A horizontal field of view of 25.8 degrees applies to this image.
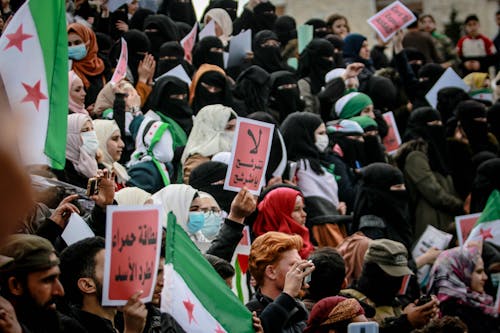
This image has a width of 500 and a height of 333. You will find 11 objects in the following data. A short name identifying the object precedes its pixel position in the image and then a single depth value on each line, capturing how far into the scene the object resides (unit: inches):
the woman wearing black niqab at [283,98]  491.2
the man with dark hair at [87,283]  192.7
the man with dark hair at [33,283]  175.9
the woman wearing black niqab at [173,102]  420.8
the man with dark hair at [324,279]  265.1
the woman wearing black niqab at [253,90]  477.7
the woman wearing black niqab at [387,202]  385.1
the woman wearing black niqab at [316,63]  559.2
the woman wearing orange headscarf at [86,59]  420.8
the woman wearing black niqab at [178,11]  635.5
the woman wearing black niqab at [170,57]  481.7
